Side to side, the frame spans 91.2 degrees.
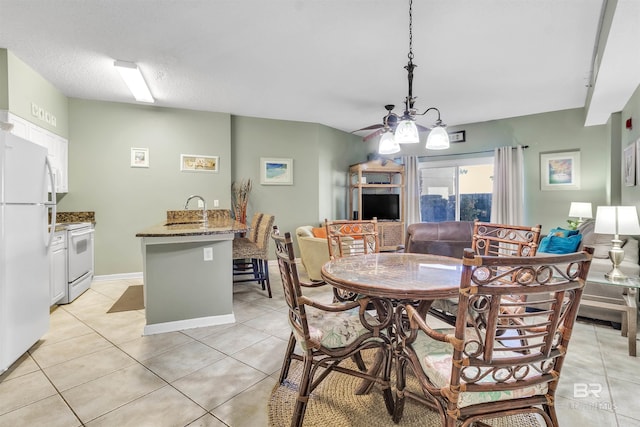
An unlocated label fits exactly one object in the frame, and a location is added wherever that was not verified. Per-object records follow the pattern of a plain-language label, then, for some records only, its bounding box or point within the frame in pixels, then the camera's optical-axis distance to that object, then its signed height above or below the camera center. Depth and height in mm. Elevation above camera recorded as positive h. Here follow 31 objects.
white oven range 3553 -594
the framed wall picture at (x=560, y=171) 4926 +619
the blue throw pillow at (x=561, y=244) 3285 -377
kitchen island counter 2697 -600
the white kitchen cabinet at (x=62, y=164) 3986 +608
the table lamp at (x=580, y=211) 4516 -26
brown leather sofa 3639 -339
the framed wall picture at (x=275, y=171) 5449 +682
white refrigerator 2023 -247
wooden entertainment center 6129 +420
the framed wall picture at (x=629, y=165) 3404 +512
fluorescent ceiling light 3239 +1488
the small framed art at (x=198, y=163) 4832 +738
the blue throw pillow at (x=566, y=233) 3782 -289
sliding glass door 5898 +404
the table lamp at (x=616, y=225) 2623 -138
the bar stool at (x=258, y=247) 3677 -451
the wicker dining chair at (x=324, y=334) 1497 -627
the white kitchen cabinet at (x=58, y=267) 3221 -604
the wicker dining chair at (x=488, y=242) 2061 -235
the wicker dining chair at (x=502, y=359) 1000 -518
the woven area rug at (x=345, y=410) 1609 -1086
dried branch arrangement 5242 +269
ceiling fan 2898 +817
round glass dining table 1435 -353
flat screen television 6277 +73
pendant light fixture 2305 +580
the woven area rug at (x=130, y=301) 3369 -1044
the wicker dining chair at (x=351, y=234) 2682 -216
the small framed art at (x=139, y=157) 4578 +775
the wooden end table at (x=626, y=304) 2312 -793
